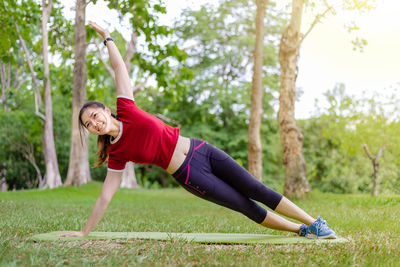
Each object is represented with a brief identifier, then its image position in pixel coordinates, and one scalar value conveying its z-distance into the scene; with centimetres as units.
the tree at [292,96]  1108
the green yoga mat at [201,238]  374
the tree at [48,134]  1703
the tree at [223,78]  2481
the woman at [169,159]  351
